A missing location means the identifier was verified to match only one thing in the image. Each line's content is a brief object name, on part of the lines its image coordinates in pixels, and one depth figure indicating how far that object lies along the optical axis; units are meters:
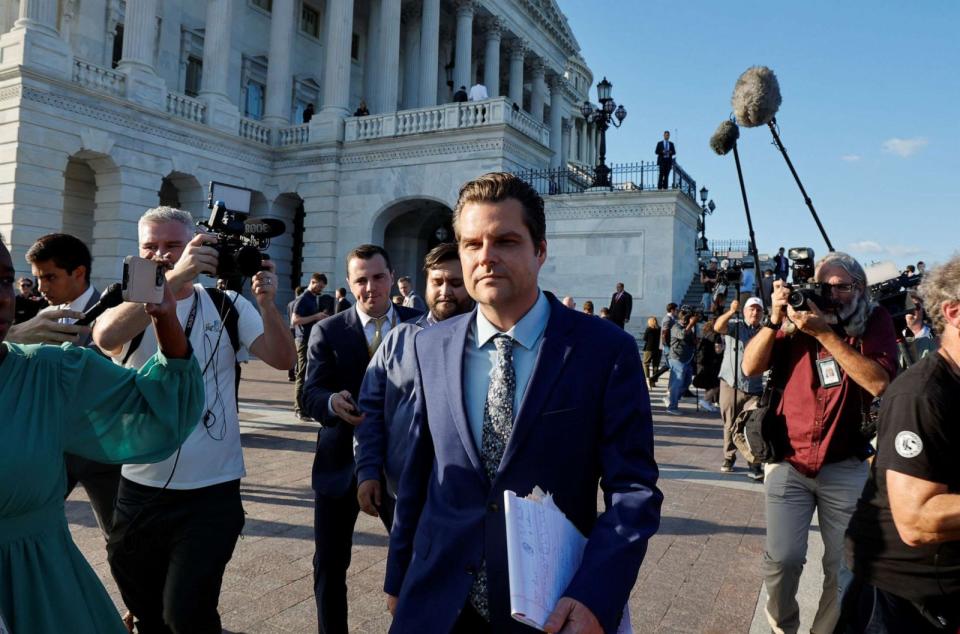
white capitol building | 17.92
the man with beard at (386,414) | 2.47
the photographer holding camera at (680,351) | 13.04
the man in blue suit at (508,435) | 1.93
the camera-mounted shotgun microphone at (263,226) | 3.19
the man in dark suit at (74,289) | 3.49
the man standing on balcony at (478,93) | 22.80
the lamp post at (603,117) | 19.81
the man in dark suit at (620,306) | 16.39
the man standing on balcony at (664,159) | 19.22
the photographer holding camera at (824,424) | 3.41
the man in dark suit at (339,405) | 3.36
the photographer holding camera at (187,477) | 2.75
